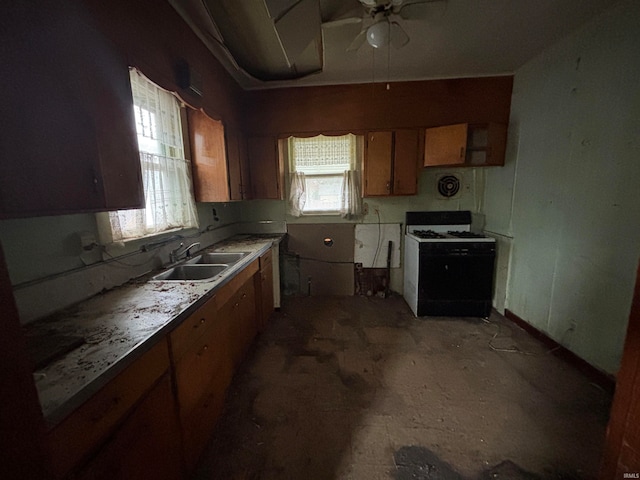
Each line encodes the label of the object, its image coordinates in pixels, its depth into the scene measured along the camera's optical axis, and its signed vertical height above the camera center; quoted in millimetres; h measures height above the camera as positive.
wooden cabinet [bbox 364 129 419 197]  2998 +396
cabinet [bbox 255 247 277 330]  2512 -930
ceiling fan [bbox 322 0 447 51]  1600 +1166
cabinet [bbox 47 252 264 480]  709 -758
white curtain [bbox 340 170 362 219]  3258 +35
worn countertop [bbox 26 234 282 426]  711 -502
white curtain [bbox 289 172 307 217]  3330 +58
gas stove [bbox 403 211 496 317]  2814 -847
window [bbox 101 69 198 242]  1679 +229
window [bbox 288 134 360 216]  3262 +294
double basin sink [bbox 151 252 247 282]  1912 -531
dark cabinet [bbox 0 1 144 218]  769 +307
